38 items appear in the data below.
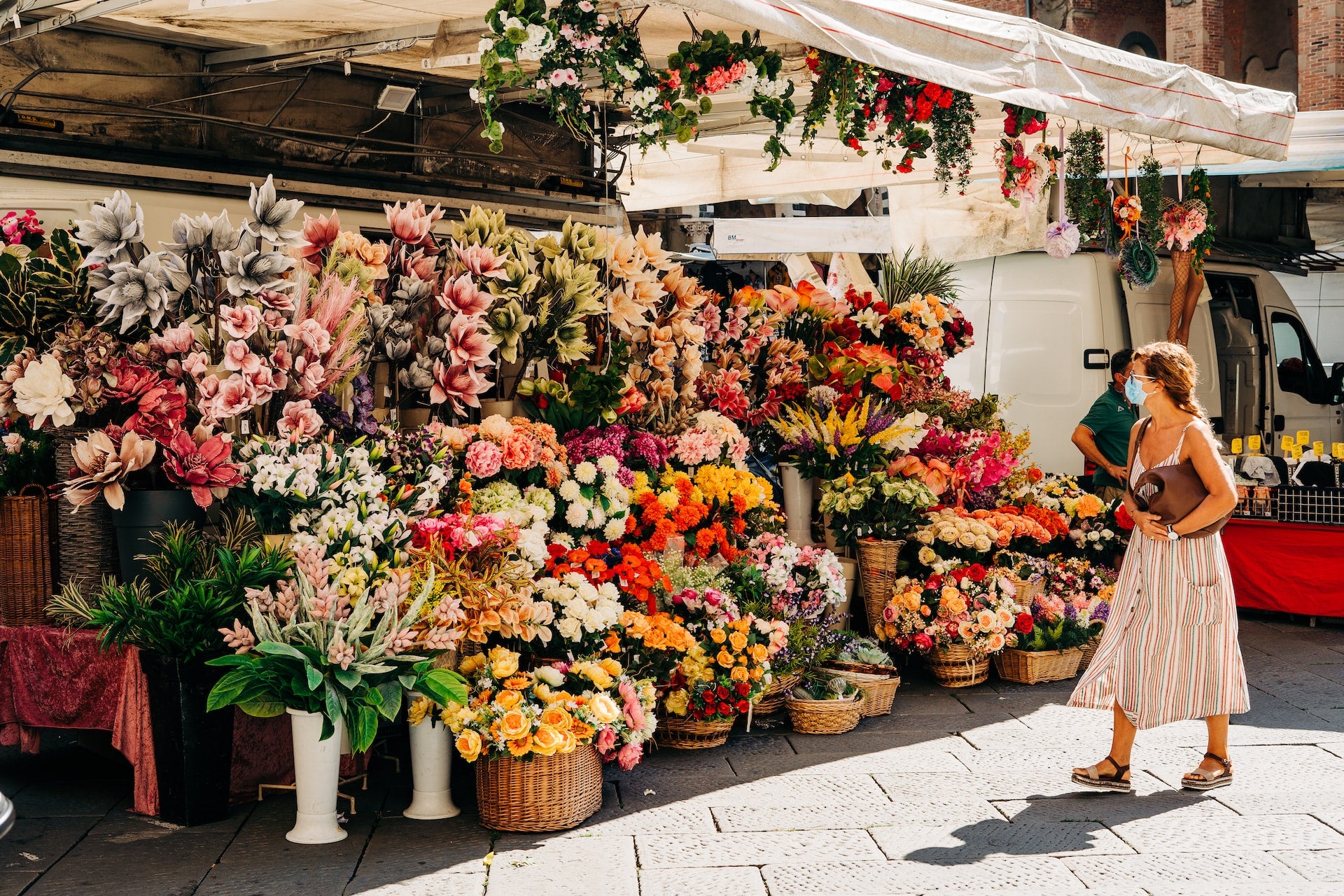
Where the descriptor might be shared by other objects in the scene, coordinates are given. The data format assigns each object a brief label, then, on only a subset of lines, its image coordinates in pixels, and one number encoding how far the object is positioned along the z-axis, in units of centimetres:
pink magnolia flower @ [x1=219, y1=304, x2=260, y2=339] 450
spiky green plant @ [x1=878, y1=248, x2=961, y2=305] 818
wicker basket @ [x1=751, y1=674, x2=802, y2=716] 595
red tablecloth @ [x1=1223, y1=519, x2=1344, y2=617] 812
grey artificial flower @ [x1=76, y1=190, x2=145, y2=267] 450
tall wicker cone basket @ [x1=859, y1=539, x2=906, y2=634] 684
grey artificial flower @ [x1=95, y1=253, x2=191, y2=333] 448
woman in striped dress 487
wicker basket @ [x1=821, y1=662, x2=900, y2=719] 612
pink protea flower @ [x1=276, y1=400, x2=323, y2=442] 467
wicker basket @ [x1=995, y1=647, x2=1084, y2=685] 666
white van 909
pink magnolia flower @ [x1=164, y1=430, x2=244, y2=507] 453
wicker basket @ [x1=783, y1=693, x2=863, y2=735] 584
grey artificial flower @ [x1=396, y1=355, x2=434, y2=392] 513
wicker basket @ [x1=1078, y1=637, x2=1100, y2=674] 694
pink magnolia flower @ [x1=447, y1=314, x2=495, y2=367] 503
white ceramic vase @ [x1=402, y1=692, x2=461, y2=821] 470
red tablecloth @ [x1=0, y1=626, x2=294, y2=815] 472
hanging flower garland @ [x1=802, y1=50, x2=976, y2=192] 570
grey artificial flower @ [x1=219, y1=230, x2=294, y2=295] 456
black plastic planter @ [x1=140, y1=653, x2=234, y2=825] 454
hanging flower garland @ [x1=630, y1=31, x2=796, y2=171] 522
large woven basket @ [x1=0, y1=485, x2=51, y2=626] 498
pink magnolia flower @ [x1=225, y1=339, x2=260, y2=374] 454
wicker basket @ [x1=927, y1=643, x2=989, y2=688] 662
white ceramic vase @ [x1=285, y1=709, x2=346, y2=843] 449
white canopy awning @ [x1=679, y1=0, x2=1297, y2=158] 476
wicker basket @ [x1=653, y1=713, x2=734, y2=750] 555
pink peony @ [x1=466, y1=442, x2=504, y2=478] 499
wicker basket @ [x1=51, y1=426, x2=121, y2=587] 488
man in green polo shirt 778
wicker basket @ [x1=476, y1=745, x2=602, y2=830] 456
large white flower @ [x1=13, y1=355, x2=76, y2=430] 448
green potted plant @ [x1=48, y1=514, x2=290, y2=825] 448
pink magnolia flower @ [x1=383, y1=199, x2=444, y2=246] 520
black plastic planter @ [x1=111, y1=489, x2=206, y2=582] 462
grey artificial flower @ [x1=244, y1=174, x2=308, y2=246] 468
